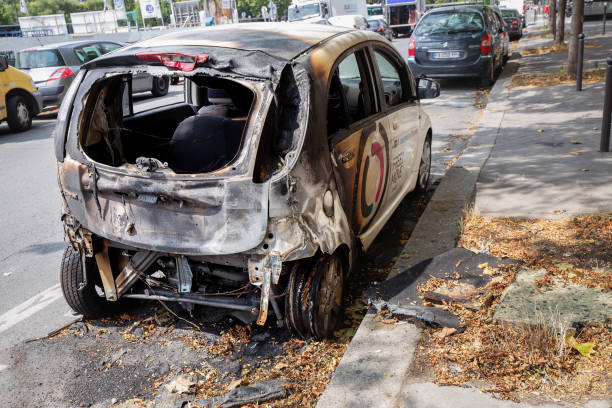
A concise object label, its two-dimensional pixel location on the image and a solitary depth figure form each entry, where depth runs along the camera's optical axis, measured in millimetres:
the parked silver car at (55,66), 14180
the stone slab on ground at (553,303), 3267
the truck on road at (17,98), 12062
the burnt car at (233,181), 3129
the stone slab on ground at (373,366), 2844
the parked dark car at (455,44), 13148
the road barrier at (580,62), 10601
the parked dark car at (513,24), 28688
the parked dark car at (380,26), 35594
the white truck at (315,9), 33875
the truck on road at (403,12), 39812
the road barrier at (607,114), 6379
